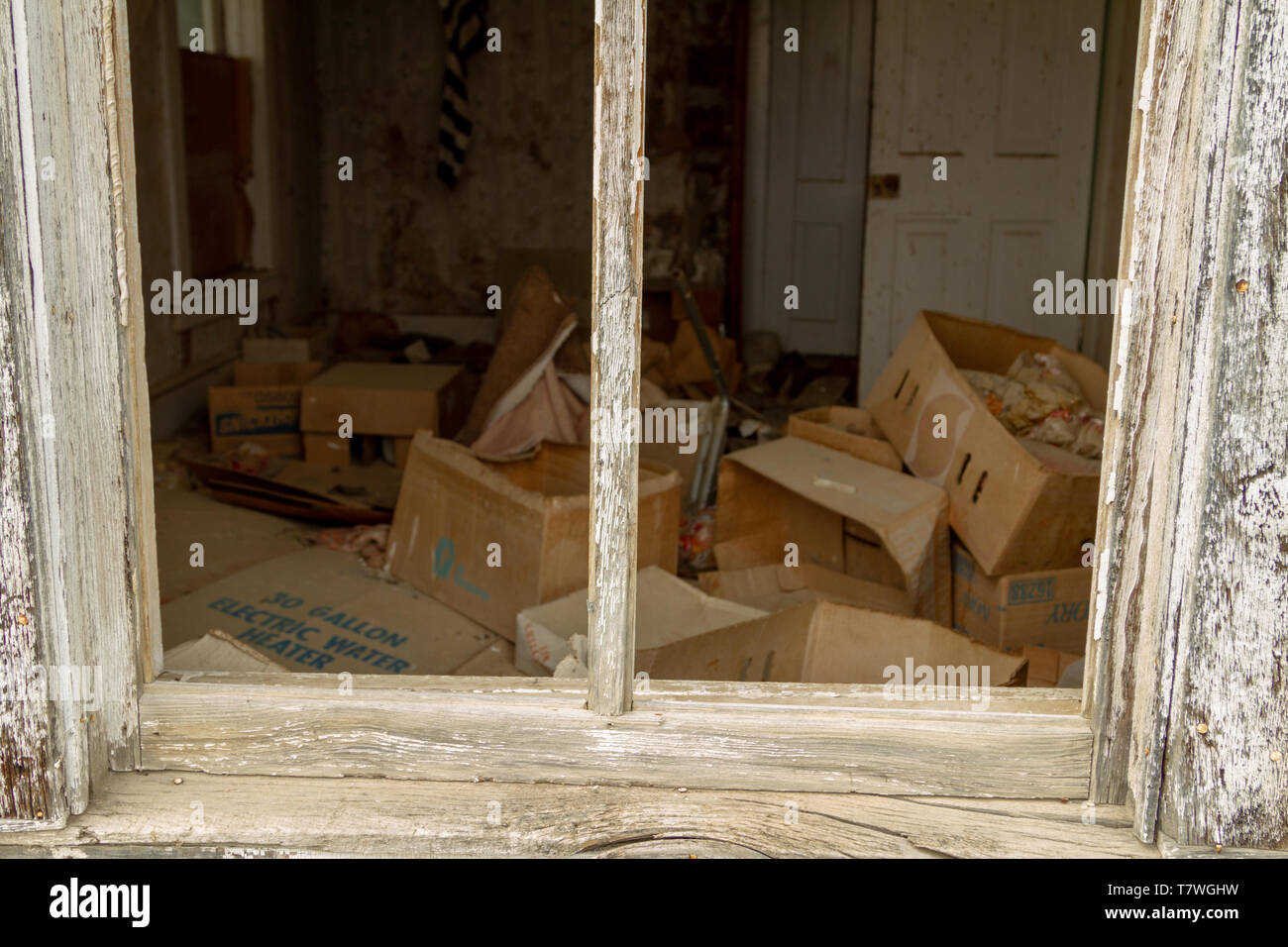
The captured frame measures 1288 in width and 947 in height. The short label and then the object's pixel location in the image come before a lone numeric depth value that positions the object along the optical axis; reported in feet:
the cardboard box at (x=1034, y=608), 9.41
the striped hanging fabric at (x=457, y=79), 21.45
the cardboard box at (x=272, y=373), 17.01
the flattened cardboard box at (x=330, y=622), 9.65
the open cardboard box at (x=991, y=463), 9.13
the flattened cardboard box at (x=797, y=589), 10.09
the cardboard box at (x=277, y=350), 18.30
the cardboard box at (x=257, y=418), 15.88
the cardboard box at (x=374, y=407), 15.61
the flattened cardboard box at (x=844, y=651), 7.30
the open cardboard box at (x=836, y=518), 9.73
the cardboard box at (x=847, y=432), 11.17
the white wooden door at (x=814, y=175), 21.21
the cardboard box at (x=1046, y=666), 8.36
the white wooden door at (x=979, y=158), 16.29
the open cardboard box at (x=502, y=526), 9.80
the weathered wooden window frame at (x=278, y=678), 5.19
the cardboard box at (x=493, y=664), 9.46
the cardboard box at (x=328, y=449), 15.76
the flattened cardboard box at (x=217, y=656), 6.65
